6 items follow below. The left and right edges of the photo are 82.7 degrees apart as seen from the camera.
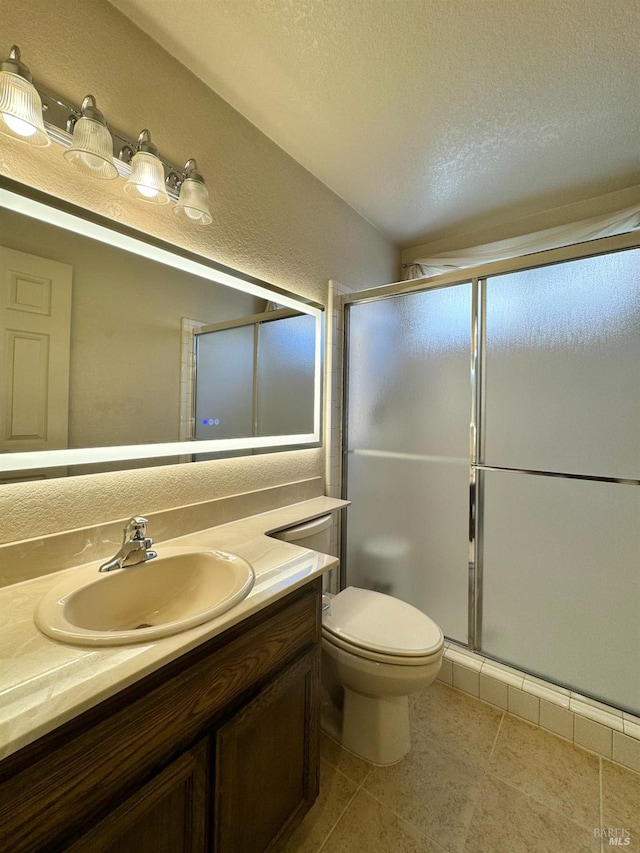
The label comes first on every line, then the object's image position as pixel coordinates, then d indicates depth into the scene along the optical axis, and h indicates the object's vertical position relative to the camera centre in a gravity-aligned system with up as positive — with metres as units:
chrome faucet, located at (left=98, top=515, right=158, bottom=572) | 0.95 -0.31
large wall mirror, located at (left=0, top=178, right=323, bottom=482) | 0.92 +0.26
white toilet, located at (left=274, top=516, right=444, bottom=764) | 1.21 -0.79
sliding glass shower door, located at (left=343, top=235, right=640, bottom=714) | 1.42 -0.11
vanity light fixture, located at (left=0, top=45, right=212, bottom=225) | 0.81 +0.75
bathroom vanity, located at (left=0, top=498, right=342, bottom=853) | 0.54 -0.58
